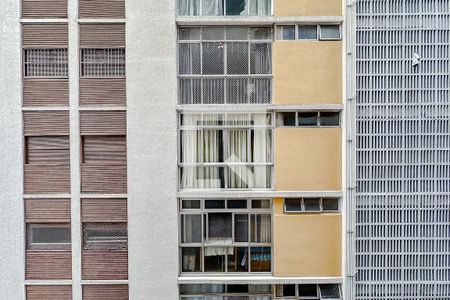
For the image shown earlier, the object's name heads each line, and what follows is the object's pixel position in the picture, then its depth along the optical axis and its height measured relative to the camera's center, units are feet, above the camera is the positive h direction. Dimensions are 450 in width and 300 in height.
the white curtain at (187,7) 26.21 +10.69
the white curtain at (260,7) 26.35 +10.73
